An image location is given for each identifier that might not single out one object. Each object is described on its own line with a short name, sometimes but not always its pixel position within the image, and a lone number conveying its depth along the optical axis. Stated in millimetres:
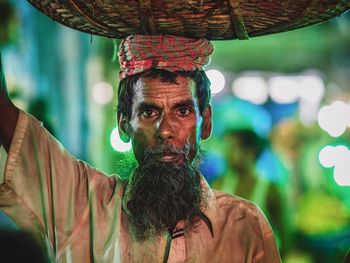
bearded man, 3828
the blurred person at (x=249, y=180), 8531
